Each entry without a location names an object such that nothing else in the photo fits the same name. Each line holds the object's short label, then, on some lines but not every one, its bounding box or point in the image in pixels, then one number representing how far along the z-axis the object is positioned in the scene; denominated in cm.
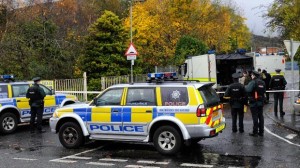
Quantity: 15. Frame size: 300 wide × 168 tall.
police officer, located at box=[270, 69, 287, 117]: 1406
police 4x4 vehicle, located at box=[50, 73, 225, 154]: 846
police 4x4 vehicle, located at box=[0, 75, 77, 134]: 1224
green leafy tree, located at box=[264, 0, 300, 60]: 1755
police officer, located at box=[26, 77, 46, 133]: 1209
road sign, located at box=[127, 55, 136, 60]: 1675
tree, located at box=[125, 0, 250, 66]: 3097
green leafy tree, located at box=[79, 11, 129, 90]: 2302
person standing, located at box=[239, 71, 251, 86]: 1596
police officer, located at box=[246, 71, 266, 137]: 1080
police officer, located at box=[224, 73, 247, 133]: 1147
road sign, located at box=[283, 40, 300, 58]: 1409
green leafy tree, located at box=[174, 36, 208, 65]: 2864
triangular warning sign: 1656
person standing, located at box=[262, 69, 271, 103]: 1950
